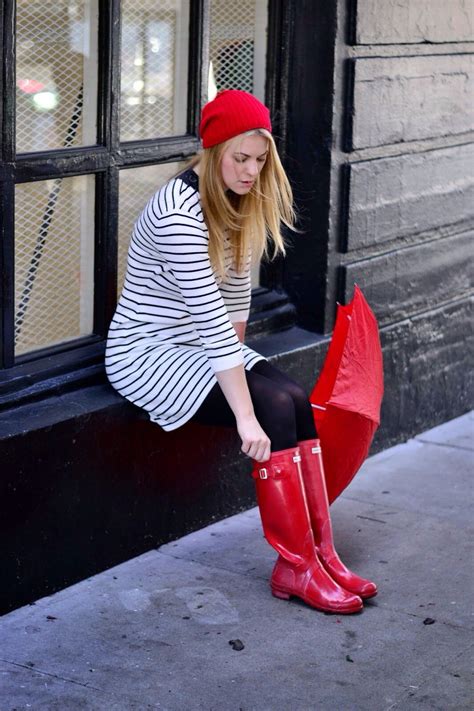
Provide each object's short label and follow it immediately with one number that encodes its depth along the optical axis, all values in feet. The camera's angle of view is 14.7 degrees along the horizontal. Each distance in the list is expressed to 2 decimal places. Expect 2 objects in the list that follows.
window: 18.39
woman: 18.05
